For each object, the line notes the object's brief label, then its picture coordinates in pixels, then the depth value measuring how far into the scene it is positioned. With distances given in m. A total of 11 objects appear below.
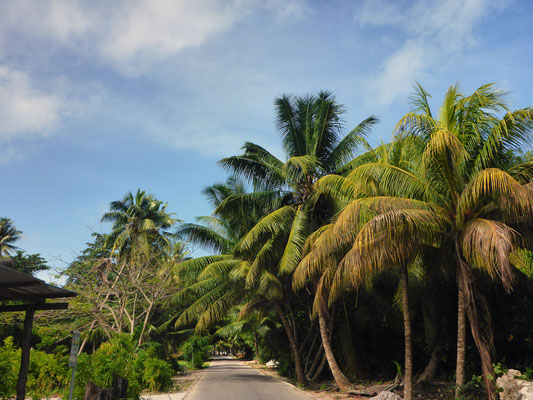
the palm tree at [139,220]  30.42
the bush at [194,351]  33.72
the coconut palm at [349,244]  10.39
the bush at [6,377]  7.13
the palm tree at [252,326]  24.44
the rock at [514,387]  8.16
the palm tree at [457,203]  8.40
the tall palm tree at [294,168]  16.06
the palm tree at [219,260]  18.18
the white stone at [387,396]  10.69
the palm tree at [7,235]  40.21
